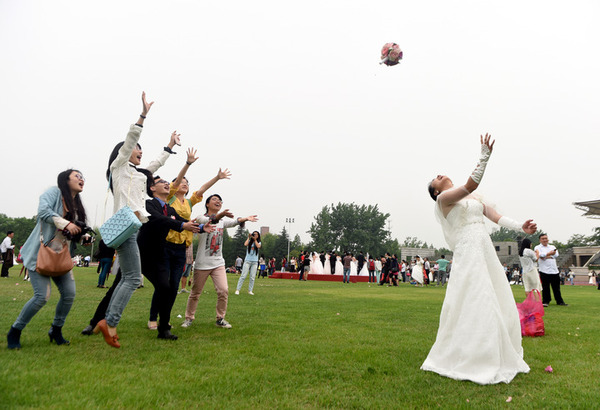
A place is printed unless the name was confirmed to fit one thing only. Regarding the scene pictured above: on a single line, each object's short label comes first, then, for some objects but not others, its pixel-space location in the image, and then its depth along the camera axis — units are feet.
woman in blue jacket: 14.62
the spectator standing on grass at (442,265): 88.22
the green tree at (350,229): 354.54
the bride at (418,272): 87.25
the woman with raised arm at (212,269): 21.35
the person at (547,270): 40.06
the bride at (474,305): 12.98
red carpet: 100.83
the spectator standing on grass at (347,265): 88.89
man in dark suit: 17.81
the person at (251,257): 42.11
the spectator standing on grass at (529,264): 36.19
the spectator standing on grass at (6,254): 59.98
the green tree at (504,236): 592.23
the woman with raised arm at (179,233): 19.81
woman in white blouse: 15.90
